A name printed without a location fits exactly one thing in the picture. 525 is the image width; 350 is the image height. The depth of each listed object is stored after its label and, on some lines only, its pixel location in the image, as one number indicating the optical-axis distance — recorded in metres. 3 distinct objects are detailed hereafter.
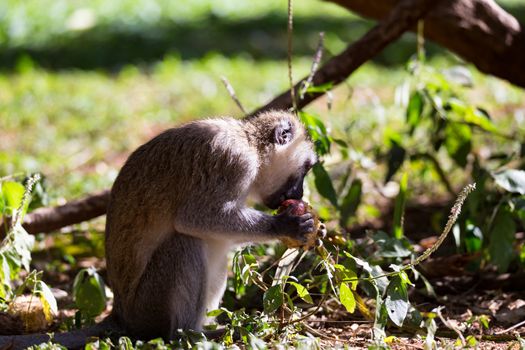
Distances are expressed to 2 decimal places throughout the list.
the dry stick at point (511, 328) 9.18
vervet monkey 8.84
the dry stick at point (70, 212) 11.26
